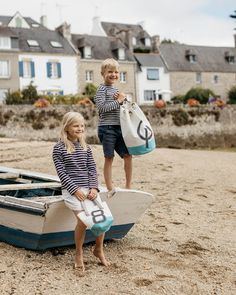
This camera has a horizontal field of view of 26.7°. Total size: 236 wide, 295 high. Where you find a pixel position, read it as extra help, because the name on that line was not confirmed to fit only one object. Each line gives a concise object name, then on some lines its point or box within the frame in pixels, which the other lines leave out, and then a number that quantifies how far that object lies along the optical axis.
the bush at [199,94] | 40.97
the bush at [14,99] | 28.05
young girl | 4.21
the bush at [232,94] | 44.94
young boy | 5.34
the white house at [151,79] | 43.16
